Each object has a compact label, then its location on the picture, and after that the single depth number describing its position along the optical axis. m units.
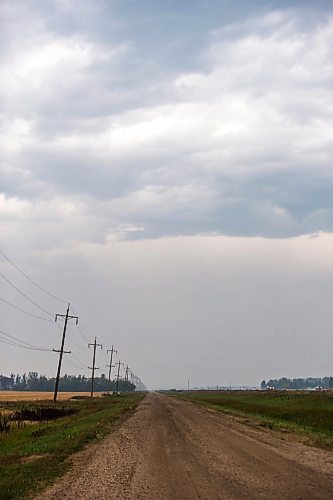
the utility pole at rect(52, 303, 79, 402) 78.56
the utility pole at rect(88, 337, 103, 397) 120.81
